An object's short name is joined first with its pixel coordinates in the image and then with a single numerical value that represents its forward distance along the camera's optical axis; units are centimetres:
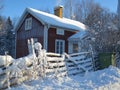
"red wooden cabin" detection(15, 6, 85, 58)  1133
